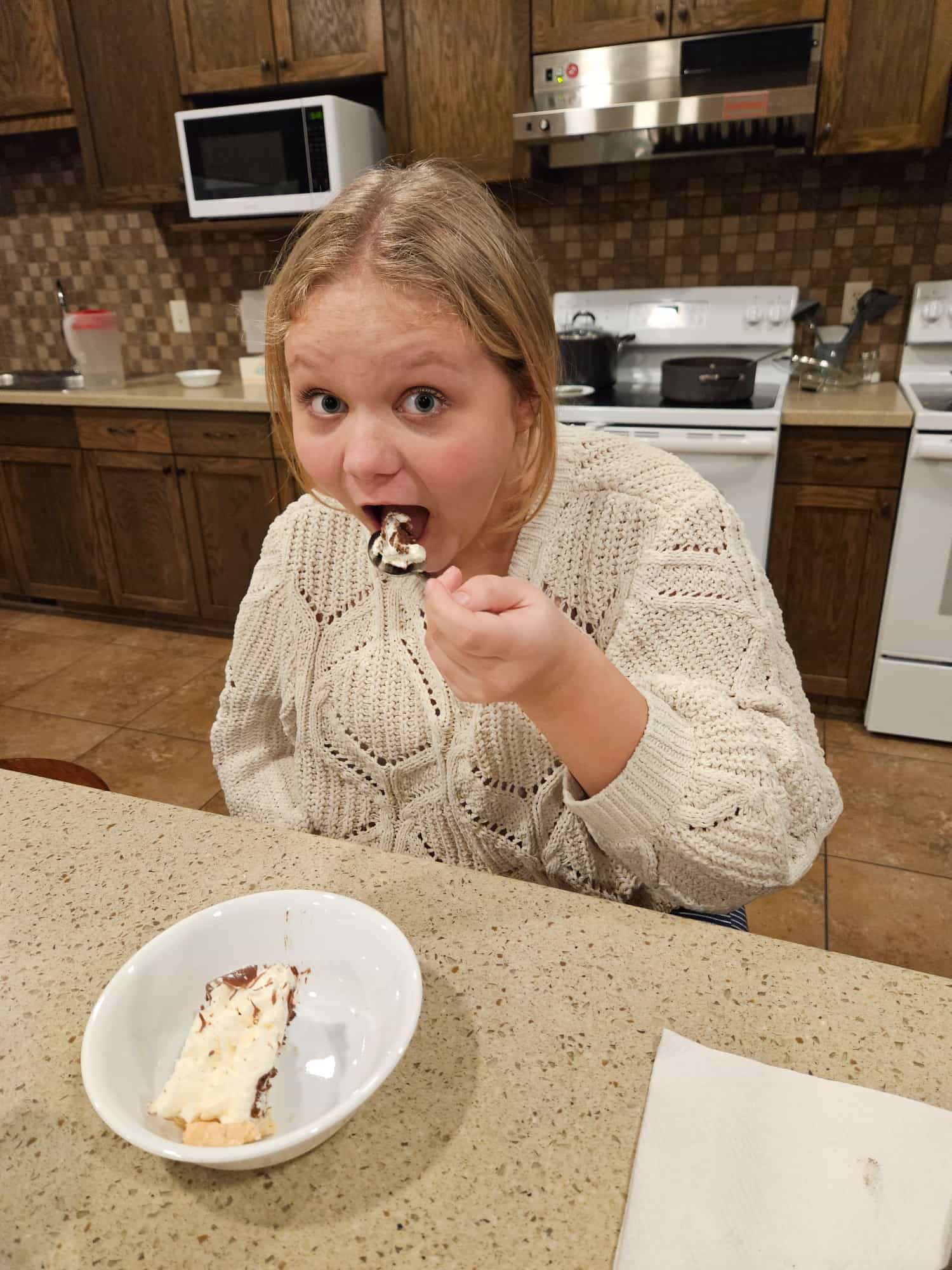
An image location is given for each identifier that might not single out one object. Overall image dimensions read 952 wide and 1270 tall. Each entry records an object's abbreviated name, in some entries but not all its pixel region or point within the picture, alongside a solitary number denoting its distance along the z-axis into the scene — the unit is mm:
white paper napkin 458
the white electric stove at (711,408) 2238
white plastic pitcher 3236
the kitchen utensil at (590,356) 2604
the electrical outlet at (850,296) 2643
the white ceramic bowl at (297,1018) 474
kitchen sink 3559
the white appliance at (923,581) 2117
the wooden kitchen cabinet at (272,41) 2553
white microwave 2580
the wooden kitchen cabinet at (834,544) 2236
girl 688
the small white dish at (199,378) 3150
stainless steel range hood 2203
